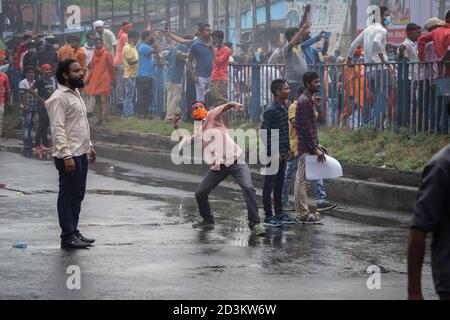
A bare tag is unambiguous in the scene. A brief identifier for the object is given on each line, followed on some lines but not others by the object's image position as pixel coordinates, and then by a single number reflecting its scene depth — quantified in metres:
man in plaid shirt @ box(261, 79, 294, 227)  11.16
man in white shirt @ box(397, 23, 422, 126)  14.14
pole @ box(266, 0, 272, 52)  31.30
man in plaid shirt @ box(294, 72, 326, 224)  11.38
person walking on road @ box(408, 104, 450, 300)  4.37
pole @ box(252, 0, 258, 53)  33.62
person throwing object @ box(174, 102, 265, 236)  10.68
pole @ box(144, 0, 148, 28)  31.77
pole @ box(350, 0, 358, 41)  27.47
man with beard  9.43
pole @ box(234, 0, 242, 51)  36.28
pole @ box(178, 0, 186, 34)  30.88
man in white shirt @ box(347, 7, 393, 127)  14.66
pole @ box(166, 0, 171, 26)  33.25
